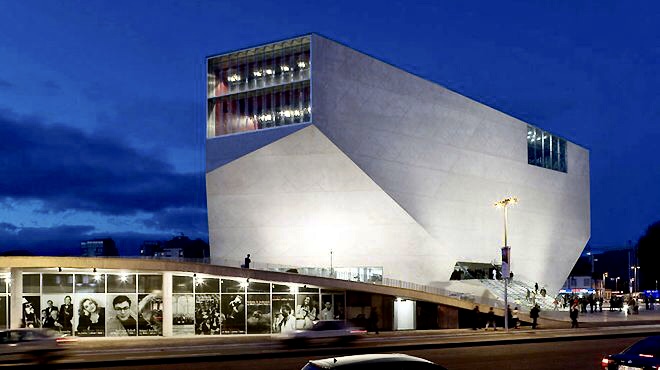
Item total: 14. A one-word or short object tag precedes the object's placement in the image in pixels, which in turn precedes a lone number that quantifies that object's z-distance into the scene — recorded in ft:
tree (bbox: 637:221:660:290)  382.42
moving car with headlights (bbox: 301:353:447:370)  32.83
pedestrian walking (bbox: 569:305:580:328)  145.48
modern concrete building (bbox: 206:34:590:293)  163.02
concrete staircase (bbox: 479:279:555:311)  177.27
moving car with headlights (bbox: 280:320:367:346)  97.81
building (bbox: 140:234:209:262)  541.91
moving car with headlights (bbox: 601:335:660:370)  42.37
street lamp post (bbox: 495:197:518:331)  137.80
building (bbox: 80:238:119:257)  487.20
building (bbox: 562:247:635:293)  464.98
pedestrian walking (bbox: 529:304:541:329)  145.79
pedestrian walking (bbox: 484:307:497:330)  144.64
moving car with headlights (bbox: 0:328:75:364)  80.59
